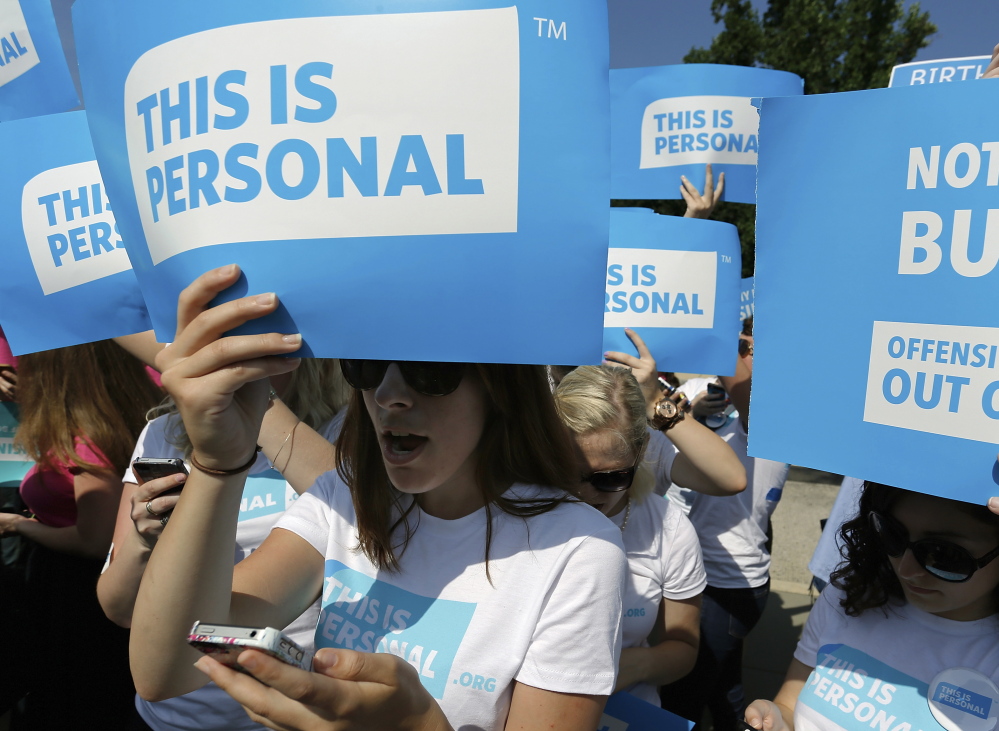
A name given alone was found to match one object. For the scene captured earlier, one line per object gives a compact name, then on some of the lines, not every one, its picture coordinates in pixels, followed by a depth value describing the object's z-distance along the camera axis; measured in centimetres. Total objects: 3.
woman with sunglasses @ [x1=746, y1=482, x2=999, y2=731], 151
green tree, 1452
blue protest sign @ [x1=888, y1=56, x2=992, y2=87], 318
